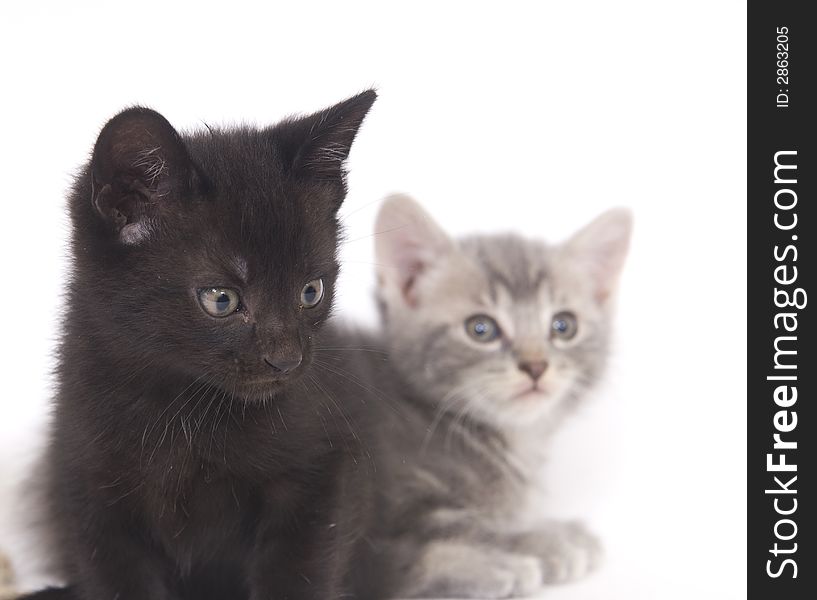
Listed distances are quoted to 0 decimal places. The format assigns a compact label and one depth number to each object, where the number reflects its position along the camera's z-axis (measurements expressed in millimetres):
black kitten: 569
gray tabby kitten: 684
